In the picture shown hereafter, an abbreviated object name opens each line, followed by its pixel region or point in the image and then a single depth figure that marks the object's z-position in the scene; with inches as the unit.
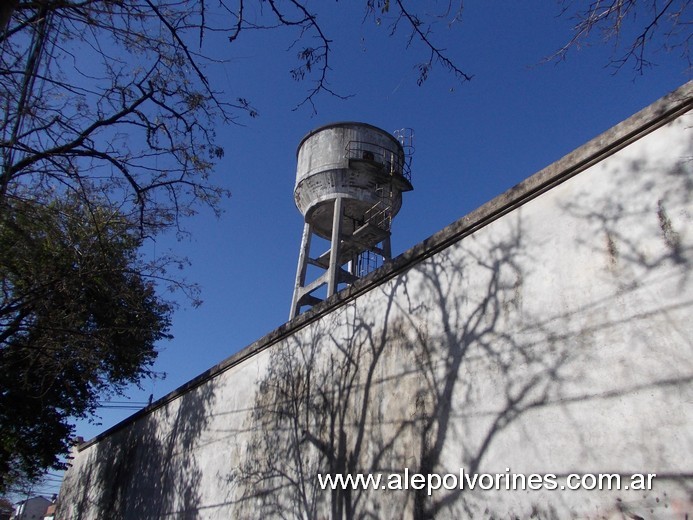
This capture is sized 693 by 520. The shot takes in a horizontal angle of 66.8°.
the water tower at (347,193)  490.6
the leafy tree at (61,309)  282.4
